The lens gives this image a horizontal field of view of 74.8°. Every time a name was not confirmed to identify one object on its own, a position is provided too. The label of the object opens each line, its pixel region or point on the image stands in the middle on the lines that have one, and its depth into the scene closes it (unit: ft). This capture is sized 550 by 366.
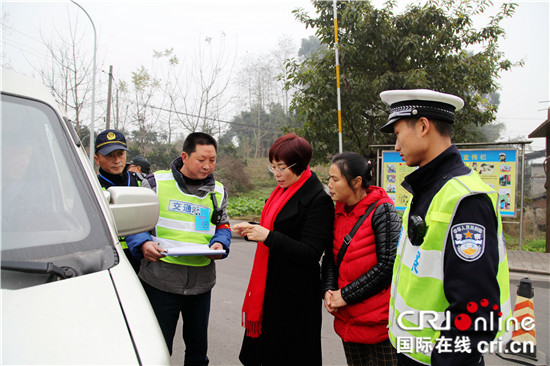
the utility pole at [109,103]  50.48
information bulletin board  21.76
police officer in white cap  3.82
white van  3.01
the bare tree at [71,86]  38.55
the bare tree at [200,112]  51.06
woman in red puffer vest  5.99
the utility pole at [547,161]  24.42
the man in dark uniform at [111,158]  9.85
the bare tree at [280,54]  109.81
